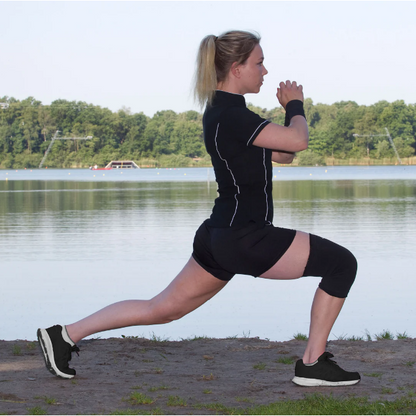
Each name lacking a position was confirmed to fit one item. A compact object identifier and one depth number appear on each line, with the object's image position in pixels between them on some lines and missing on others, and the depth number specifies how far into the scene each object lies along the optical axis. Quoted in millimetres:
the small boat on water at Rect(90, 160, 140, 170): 129300
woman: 3562
